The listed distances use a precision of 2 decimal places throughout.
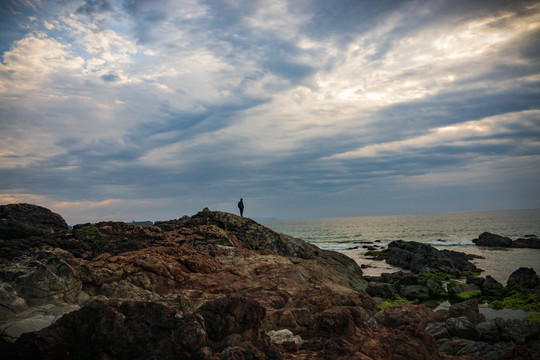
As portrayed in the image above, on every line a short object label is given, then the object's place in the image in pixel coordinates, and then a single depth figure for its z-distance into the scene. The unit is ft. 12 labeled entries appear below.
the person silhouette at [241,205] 106.01
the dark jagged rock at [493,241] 214.07
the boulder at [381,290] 81.41
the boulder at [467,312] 48.96
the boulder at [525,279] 86.63
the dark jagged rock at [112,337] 20.07
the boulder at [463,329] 38.70
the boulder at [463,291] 81.51
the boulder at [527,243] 195.60
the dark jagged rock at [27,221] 61.72
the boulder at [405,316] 46.11
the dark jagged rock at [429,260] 127.13
